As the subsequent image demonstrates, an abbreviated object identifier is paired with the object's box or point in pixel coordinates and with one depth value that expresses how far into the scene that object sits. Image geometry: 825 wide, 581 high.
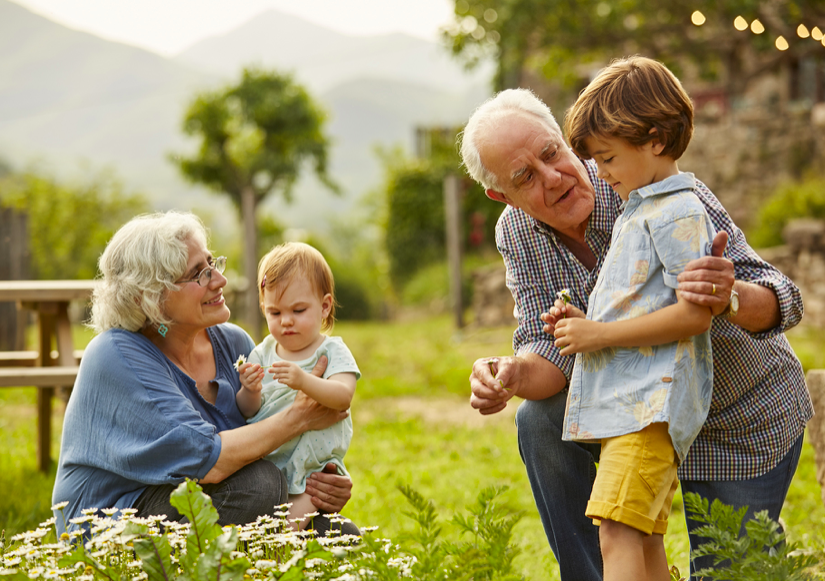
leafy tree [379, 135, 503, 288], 16.45
